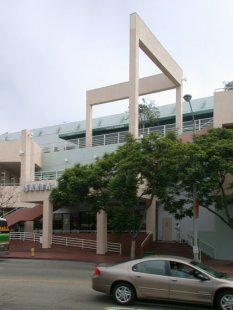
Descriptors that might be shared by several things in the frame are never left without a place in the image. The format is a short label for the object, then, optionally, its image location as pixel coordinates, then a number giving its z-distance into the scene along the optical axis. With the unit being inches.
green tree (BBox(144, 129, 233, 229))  723.6
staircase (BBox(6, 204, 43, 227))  1221.0
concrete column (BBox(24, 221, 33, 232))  1299.9
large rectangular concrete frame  1083.9
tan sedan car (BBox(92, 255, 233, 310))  330.9
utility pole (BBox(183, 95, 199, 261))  734.7
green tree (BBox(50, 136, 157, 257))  810.9
